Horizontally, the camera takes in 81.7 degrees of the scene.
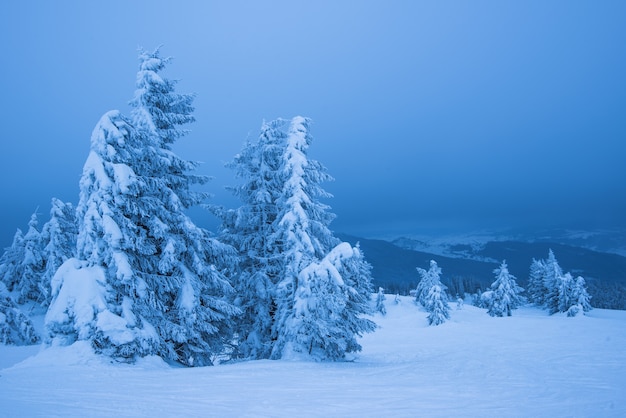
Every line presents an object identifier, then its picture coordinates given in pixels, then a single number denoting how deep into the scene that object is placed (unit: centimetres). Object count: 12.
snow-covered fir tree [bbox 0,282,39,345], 2745
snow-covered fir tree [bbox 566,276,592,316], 5759
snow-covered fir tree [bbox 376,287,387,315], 7125
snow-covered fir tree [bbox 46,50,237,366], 1163
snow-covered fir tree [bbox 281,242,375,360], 1370
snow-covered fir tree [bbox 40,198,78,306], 3487
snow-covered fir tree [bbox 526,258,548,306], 7224
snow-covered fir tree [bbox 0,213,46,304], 3725
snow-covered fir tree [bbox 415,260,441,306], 6243
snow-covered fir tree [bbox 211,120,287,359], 1670
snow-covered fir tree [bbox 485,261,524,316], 6009
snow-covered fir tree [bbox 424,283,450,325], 5434
